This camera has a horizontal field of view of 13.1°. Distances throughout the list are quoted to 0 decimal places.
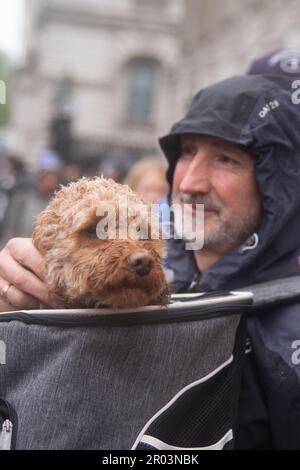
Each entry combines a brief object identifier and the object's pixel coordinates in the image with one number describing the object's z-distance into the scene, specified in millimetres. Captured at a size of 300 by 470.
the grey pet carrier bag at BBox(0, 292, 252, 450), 1158
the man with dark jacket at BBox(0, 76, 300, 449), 1311
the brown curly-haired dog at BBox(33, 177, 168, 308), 1208
